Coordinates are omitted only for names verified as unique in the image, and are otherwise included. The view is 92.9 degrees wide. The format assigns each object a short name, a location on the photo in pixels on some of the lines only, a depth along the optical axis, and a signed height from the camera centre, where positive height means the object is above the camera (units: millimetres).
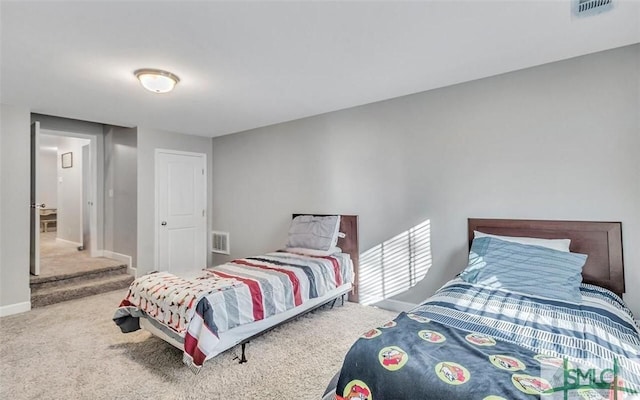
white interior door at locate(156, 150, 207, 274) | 4742 -102
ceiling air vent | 1764 +1144
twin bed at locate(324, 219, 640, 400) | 1090 -639
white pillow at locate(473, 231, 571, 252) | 2342 -330
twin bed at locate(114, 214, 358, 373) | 2119 -769
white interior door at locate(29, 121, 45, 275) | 3746 +11
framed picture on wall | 6100 +945
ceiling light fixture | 2564 +1078
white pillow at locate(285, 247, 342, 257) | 3514 -577
